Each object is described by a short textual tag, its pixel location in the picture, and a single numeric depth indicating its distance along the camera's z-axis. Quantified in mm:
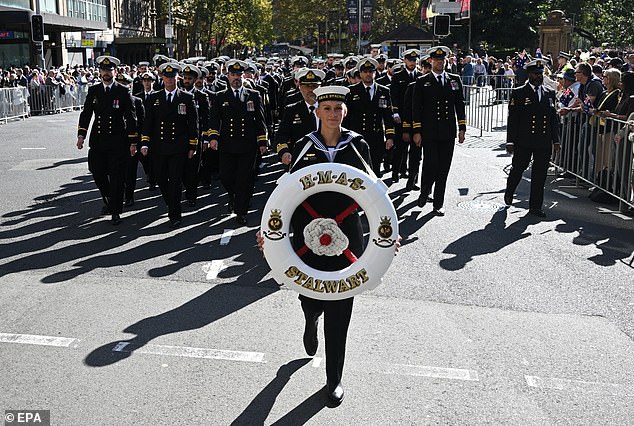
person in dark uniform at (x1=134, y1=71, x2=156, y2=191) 13242
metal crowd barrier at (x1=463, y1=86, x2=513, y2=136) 24312
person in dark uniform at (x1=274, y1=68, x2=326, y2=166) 9900
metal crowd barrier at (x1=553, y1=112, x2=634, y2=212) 11281
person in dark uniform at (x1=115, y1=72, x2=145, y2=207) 11953
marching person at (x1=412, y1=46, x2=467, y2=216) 11484
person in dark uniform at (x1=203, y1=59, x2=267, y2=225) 10891
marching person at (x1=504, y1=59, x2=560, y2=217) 11352
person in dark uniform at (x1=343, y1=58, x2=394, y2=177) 12258
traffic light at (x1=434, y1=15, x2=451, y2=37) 20078
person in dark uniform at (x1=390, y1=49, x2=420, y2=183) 14305
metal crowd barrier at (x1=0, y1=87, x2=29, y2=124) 28312
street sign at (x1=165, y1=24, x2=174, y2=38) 55794
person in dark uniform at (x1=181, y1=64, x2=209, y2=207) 12117
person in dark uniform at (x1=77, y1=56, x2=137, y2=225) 11016
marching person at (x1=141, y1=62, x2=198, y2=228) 10750
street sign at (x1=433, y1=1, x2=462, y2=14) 20906
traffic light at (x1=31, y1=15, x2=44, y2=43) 25969
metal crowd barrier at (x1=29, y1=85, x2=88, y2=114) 32781
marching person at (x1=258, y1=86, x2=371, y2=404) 5305
